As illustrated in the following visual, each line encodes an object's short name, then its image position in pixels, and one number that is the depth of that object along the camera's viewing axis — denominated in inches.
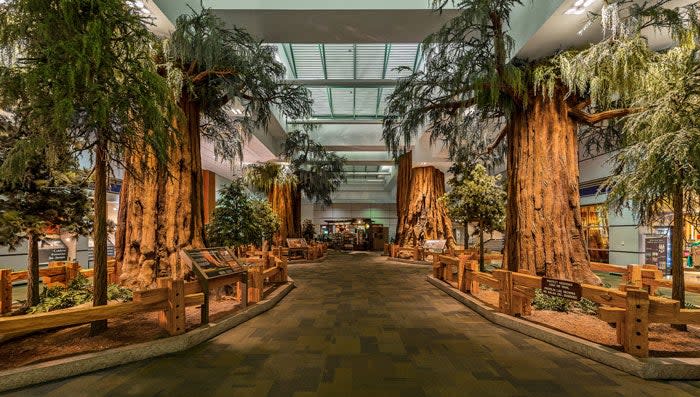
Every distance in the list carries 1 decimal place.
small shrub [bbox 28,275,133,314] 178.9
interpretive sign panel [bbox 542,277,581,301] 149.5
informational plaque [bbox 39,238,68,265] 328.8
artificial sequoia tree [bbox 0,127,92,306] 162.4
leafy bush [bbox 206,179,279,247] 311.9
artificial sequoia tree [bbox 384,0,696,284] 184.4
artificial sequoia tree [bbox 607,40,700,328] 140.4
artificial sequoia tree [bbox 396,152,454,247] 630.5
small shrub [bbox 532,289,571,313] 192.9
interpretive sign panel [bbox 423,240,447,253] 537.0
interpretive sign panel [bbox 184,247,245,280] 176.1
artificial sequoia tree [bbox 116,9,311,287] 195.2
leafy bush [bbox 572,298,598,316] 187.9
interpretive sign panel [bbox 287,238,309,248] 590.5
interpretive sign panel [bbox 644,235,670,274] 336.2
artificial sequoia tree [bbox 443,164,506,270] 347.3
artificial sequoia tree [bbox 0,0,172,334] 120.6
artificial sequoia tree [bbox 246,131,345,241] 584.7
